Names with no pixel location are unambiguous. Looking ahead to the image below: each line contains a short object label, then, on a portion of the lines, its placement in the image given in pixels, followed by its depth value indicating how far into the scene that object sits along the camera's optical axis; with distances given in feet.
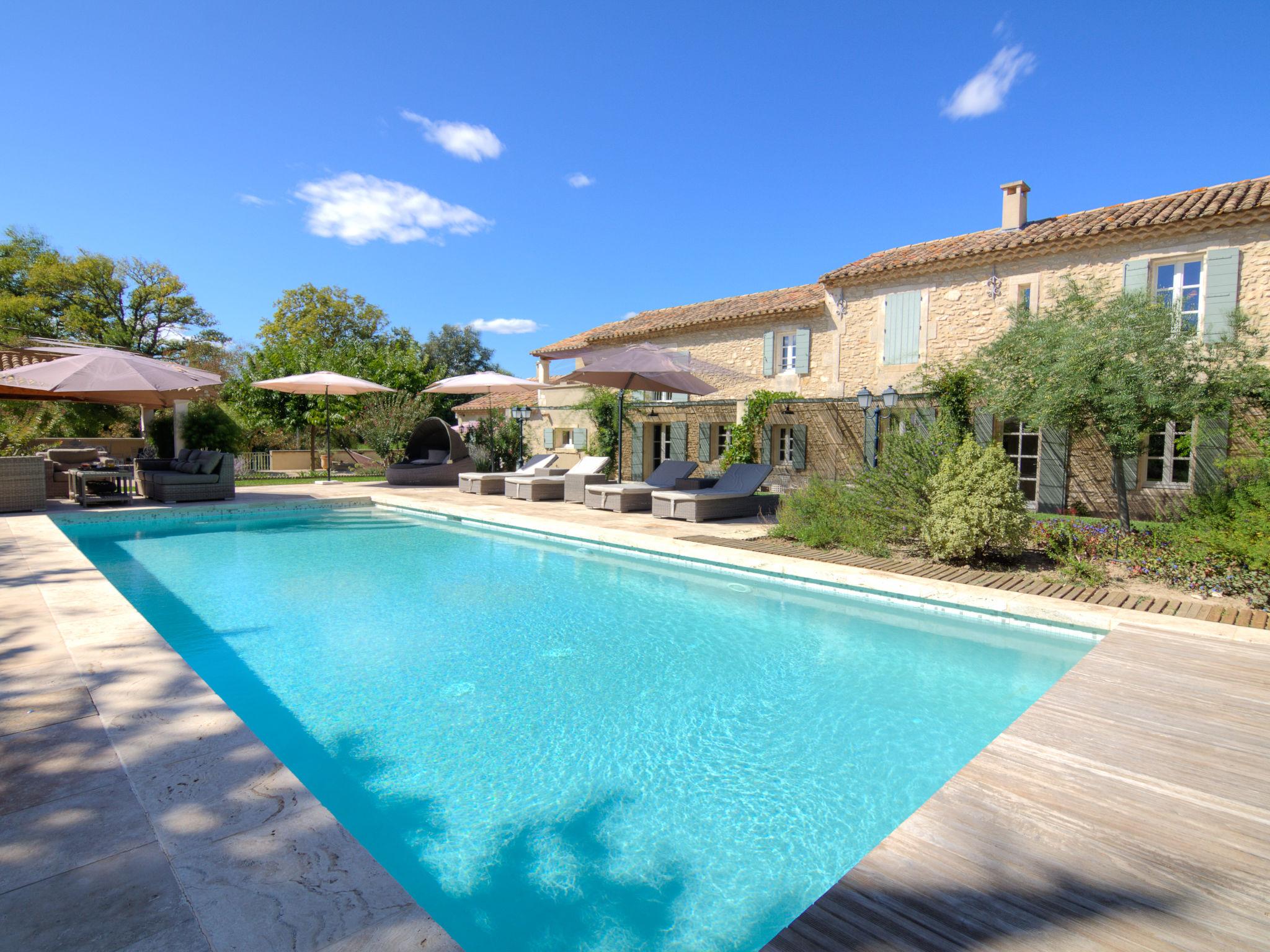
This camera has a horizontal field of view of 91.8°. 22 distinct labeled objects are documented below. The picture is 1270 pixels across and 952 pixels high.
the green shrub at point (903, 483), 24.00
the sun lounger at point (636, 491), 36.14
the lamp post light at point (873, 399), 34.94
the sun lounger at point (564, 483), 40.47
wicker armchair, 29.66
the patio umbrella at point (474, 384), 45.65
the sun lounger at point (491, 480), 45.01
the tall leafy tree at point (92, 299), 94.12
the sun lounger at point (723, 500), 32.14
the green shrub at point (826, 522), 24.45
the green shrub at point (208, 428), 57.88
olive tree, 21.80
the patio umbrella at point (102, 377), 29.07
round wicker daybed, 51.80
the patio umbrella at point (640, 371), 32.32
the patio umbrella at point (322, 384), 43.73
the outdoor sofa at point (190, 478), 35.29
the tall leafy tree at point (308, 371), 68.69
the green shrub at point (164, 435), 53.83
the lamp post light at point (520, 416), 54.59
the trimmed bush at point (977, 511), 21.44
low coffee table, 32.76
